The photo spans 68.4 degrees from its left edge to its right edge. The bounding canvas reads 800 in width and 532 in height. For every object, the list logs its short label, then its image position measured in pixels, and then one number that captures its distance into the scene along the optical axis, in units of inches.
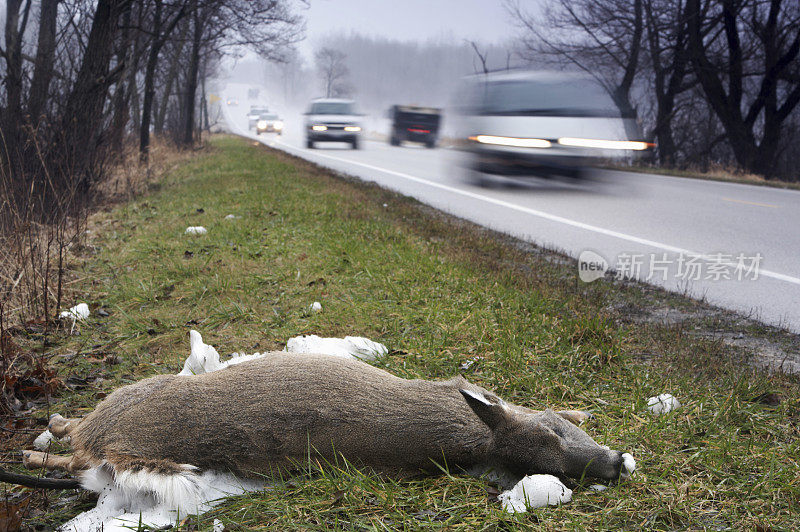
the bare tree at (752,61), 854.5
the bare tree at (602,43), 1019.3
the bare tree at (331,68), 3518.7
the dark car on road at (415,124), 1144.8
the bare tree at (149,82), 644.2
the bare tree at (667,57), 966.4
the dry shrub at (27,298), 136.7
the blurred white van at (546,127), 464.1
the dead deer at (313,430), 89.5
